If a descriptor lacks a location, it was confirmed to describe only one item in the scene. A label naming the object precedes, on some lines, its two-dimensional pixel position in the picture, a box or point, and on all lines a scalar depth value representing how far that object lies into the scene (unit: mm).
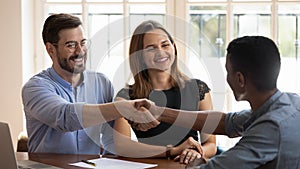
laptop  1792
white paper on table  2072
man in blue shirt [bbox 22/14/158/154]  2213
